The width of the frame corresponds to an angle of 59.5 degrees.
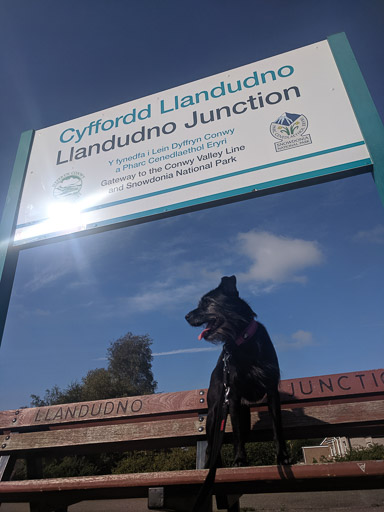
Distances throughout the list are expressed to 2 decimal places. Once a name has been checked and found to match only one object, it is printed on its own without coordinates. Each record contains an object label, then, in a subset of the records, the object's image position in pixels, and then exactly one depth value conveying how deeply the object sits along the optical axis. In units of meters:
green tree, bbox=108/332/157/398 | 26.27
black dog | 1.78
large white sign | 2.39
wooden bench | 1.34
